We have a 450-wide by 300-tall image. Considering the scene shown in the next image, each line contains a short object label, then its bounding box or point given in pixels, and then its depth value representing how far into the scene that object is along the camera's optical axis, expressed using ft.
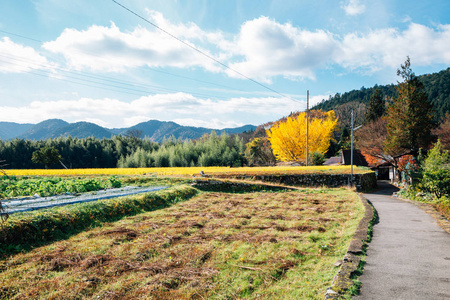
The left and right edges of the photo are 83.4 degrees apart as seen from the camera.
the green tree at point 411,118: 81.41
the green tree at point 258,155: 169.17
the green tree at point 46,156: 155.12
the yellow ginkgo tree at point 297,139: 131.13
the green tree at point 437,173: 39.50
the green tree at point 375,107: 167.53
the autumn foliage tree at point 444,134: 109.60
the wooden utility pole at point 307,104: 109.91
